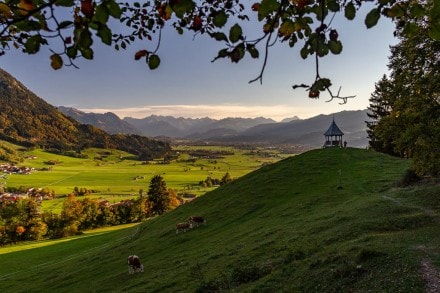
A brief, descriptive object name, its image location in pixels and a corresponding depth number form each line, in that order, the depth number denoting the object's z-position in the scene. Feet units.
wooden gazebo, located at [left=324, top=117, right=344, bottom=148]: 227.96
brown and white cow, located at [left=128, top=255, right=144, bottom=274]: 92.02
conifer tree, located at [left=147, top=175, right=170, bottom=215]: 322.34
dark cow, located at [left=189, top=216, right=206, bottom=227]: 129.70
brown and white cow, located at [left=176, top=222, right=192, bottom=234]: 128.39
